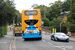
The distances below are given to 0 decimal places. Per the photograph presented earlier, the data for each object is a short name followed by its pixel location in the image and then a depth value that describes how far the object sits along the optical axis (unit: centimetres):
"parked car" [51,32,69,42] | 2083
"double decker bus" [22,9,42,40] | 2183
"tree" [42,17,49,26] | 7667
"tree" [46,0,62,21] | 8594
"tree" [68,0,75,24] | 3618
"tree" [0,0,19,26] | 2575
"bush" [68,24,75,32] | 3776
